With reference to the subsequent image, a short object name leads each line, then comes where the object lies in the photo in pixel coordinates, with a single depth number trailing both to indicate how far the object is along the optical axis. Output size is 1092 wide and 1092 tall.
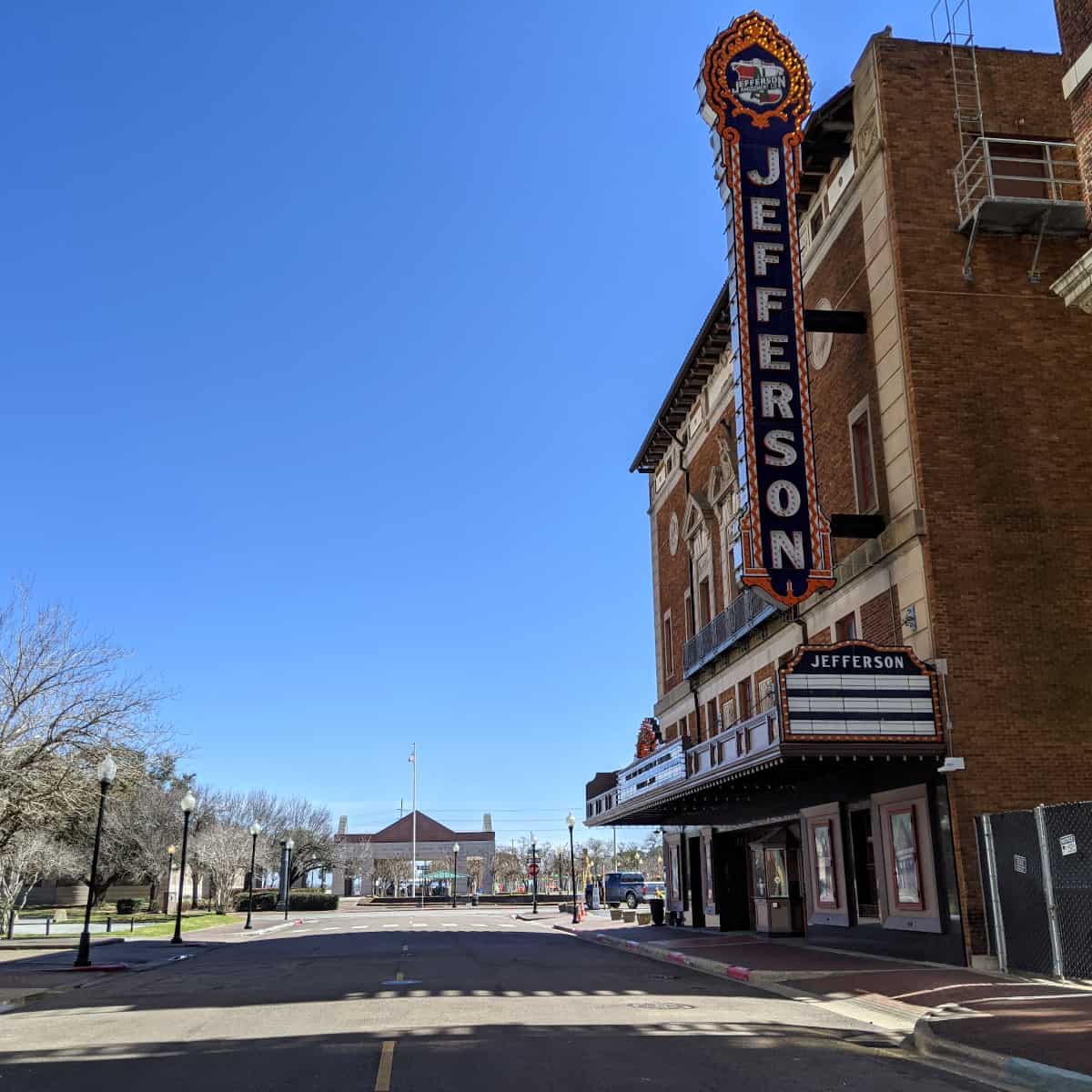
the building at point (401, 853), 98.62
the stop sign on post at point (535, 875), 60.62
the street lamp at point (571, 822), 48.98
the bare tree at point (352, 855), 95.88
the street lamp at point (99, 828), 23.23
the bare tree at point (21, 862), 35.50
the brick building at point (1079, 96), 13.81
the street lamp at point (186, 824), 33.47
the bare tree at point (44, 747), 29.31
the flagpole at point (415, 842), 85.89
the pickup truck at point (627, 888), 61.85
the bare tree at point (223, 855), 67.38
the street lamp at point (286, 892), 59.39
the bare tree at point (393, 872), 106.09
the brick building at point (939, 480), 19.05
